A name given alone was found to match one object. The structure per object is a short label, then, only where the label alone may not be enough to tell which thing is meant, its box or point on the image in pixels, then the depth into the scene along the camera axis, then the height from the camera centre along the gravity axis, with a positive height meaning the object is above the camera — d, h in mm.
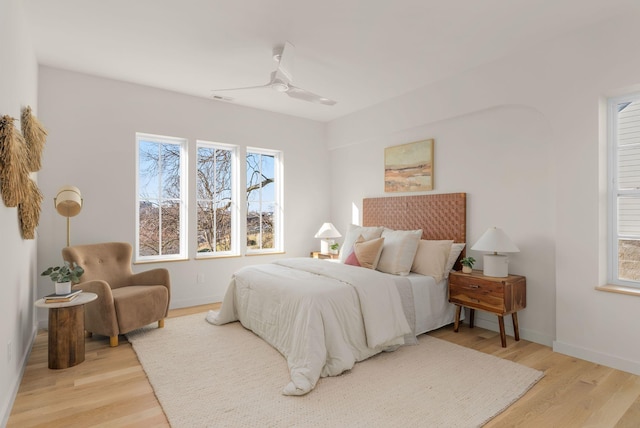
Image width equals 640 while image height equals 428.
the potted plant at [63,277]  2871 -526
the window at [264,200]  5340 +213
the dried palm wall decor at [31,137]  2793 +621
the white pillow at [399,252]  3732 -419
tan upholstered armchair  3184 -761
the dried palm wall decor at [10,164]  2088 +309
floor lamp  3396 +115
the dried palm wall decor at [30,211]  2662 +19
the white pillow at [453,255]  3727 -449
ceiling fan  3200 +1325
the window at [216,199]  4891 +213
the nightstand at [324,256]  5270 -634
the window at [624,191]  2850 +198
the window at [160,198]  4465 +210
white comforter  2629 -864
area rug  2105 -1223
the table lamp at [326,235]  5234 -312
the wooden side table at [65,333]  2754 -960
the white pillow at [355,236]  4230 -263
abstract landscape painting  4363 +624
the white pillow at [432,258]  3674 -472
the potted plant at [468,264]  3596 -512
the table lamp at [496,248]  3252 -318
